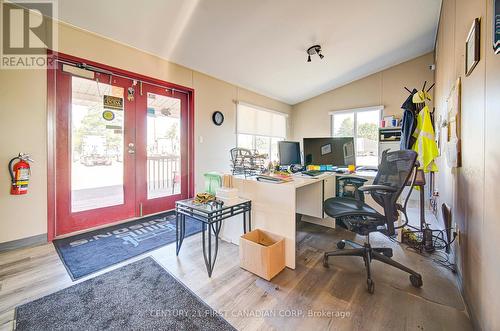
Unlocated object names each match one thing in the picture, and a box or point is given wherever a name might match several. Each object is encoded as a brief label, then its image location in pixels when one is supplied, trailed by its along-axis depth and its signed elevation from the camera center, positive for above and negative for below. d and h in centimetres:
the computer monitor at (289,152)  258 +15
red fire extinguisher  203 -11
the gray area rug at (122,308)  120 -93
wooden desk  176 -38
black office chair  154 -38
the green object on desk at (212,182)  214 -19
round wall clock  390 +89
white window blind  456 +106
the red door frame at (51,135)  225 +32
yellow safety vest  224 +20
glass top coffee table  164 -42
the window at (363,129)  485 +84
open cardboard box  161 -75
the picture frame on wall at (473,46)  125 +76
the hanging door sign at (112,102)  269 +82
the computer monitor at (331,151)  252 +15
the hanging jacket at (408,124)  250 +49
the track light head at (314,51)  333 +187
